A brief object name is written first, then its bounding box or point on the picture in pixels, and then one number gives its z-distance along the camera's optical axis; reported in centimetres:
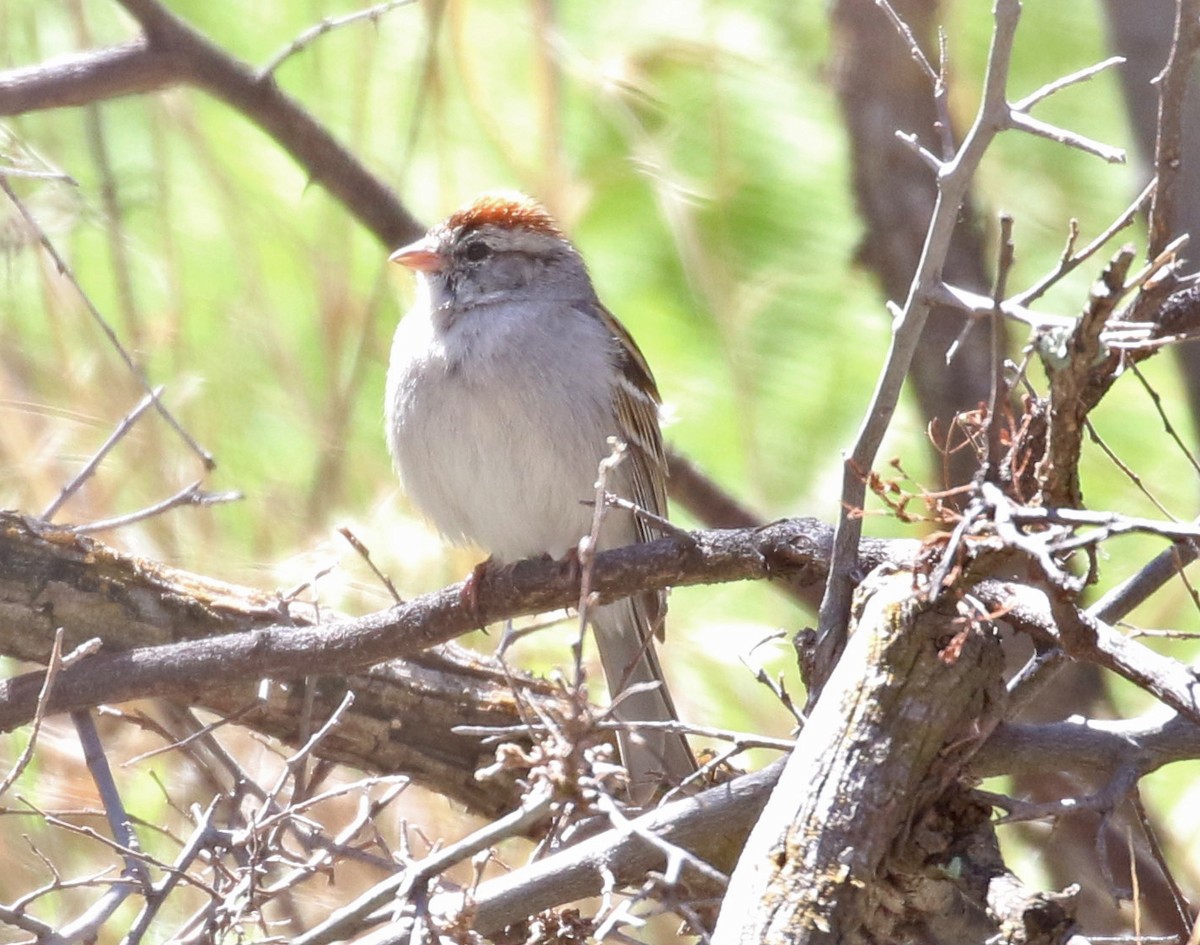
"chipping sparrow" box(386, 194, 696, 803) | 661
